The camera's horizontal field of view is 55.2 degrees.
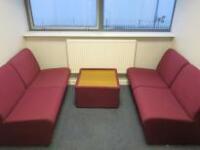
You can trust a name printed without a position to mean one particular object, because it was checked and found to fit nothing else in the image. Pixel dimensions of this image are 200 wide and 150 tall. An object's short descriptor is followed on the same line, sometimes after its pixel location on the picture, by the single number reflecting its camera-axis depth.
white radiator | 3.10
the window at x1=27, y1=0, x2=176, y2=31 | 3.11
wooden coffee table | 2.62
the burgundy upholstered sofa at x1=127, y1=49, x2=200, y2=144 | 2.00
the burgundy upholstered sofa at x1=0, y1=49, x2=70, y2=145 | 1.97
